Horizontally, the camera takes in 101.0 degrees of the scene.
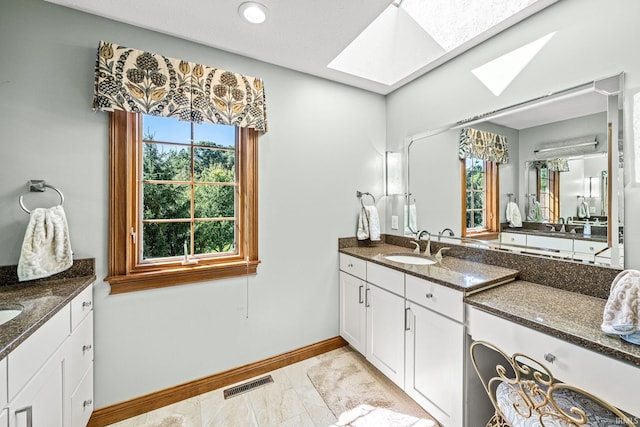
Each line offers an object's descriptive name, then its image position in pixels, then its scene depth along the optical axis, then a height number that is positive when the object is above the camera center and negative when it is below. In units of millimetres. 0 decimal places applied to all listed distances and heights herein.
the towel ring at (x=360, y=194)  2468 +187
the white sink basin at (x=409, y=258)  2067 -358
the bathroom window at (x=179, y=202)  1606 +87
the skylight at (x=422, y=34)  1624 +1276
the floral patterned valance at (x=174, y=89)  1483 +784
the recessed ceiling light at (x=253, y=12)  1442 +1145
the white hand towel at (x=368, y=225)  2406 -101
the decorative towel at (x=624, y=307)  886 -326
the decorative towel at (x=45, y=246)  1296 -158
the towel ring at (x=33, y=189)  1375 +138
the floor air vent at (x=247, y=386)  1830 -1238
